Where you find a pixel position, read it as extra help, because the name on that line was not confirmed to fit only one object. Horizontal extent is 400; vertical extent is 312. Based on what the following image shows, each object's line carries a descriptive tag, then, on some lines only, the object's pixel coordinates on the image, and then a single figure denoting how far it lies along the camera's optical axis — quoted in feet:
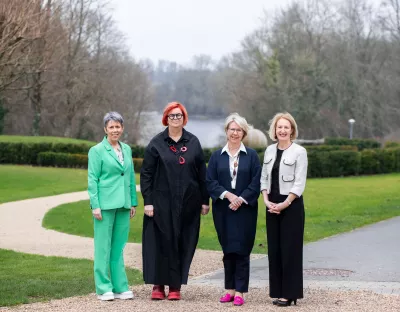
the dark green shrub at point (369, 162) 115.14
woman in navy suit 26.68
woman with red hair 27.20
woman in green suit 27.37
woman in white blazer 26.32
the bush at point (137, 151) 130.31
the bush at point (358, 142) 161.54
